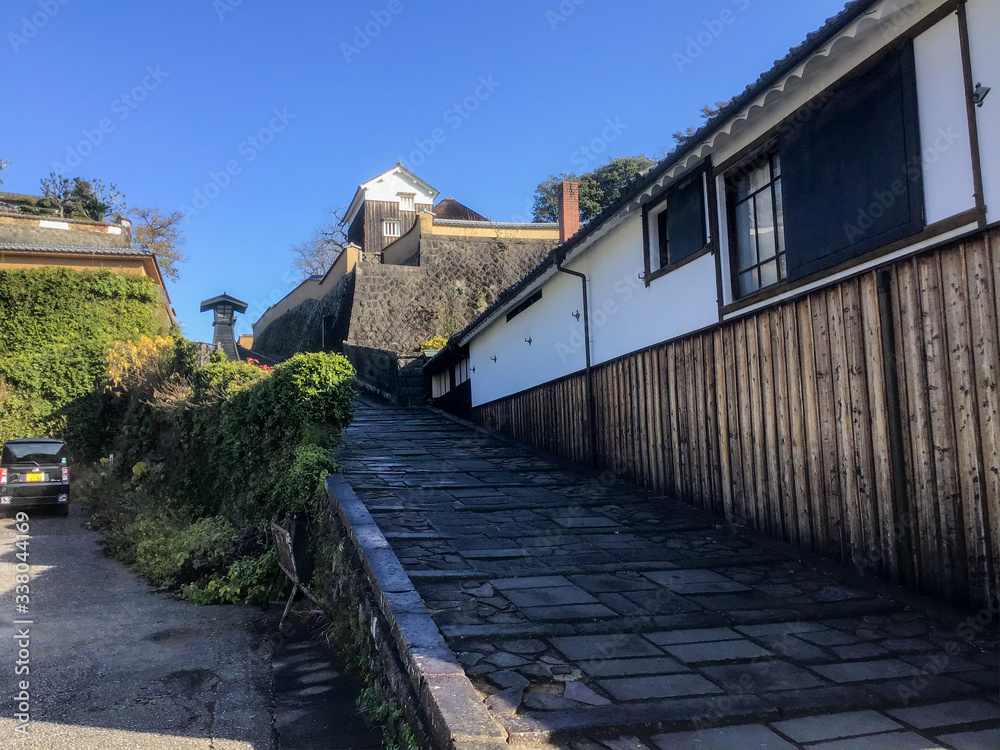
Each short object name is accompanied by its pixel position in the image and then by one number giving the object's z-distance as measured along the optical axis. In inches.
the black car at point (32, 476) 537.9
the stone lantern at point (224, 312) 1195.9
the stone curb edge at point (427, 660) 128.9
